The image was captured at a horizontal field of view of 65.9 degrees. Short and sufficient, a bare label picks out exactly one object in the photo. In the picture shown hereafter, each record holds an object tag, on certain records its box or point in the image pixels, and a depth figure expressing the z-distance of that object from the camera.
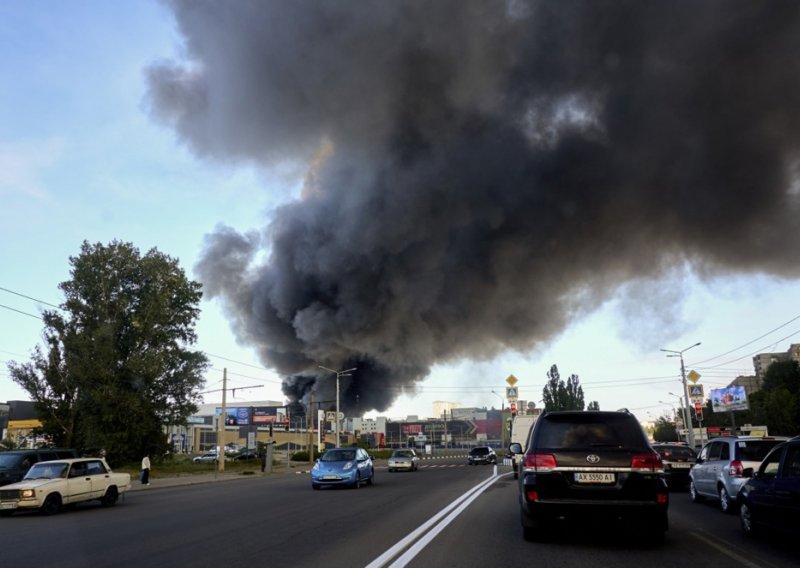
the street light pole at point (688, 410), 42.75
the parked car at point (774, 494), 7.20
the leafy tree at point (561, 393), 77.19
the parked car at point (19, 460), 19.38
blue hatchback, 20.12
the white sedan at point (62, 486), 14.35
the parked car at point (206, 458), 64.69
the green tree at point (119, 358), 39.03
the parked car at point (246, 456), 61.31
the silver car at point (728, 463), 11.52
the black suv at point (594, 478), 7.25
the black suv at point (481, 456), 45.06
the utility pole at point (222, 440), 38.72
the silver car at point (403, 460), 35.56
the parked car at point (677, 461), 17.86
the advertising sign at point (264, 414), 94.19
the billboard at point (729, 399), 61.81
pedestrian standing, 27.47
